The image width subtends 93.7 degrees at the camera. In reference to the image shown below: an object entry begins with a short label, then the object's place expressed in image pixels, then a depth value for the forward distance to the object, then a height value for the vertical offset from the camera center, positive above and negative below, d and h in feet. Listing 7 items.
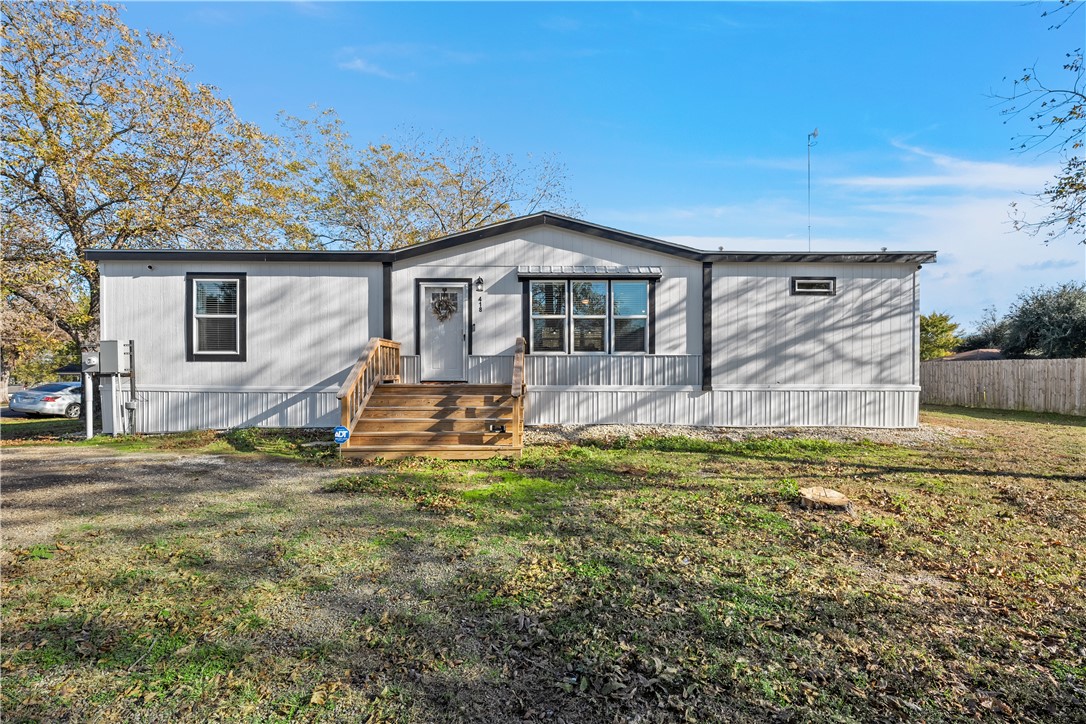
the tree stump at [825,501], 15.66 -4.40
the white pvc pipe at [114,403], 30.81 -2.38
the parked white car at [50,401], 50.60 -3.72
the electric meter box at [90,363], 31.09 +0.06
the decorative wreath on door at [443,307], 32.42 +3.50
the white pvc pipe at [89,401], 30.01 -2.20
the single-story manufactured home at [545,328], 31.55 +2.11
